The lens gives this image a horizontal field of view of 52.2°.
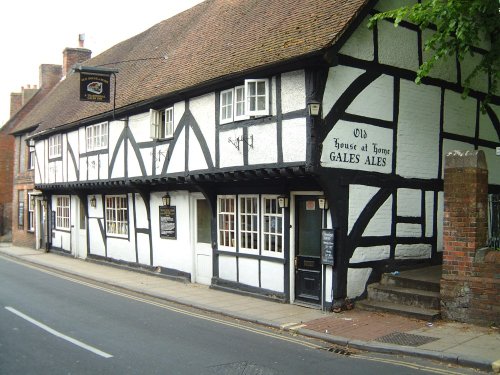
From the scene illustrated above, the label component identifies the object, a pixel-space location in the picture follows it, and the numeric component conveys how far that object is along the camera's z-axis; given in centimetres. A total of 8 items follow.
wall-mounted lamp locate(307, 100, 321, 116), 988
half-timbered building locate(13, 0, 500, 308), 1041
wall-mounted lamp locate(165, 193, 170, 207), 1542
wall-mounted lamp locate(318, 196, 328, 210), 1045
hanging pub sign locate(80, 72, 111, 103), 1623
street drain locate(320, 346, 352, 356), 781
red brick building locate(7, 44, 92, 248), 2700
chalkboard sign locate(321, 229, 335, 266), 1028
